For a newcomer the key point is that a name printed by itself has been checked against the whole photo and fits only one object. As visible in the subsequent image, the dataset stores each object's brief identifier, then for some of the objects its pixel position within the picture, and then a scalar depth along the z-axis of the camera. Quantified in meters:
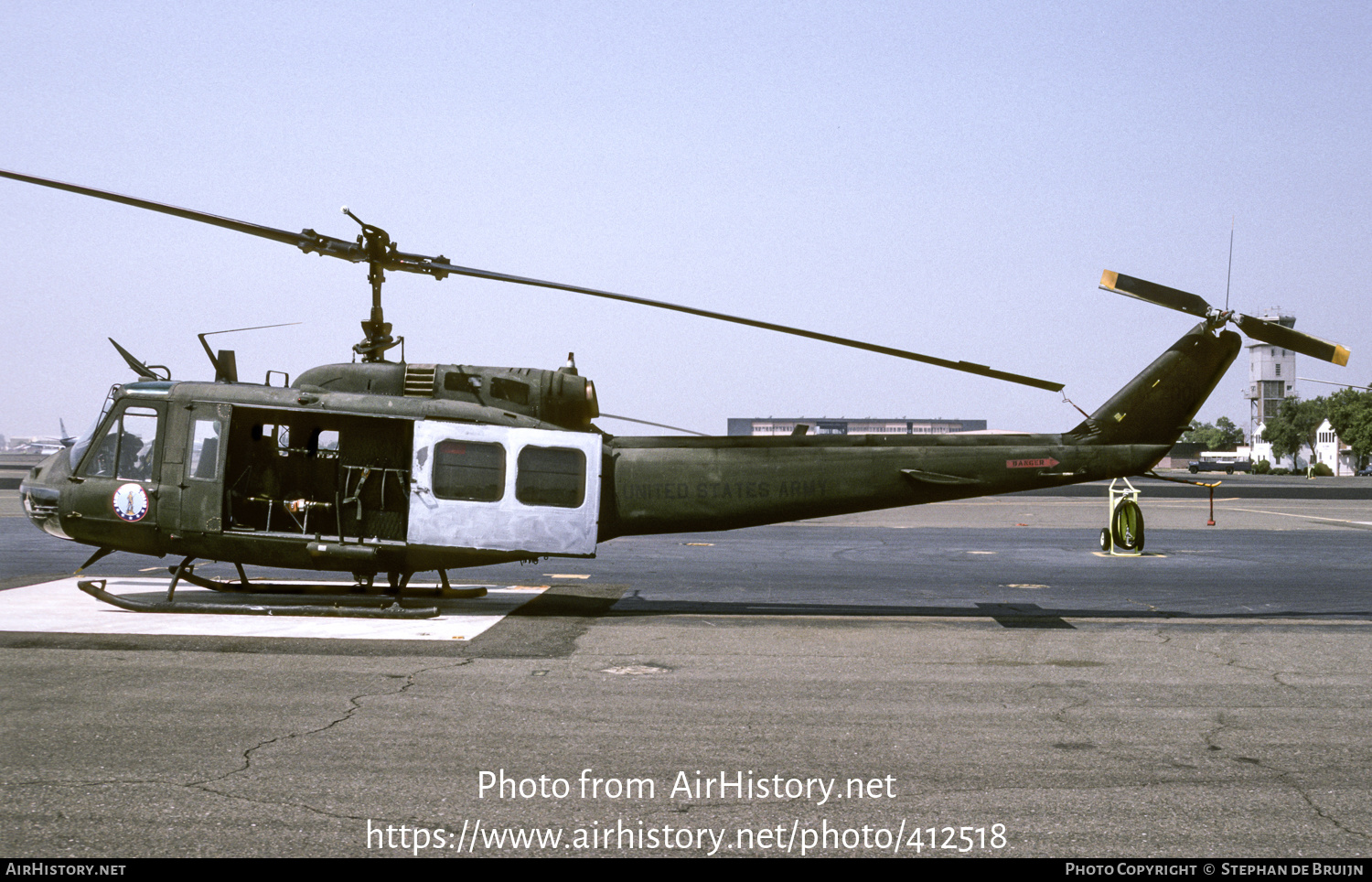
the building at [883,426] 152.25
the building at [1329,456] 163.16
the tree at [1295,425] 169.75
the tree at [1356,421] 139.00
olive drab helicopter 13.52
